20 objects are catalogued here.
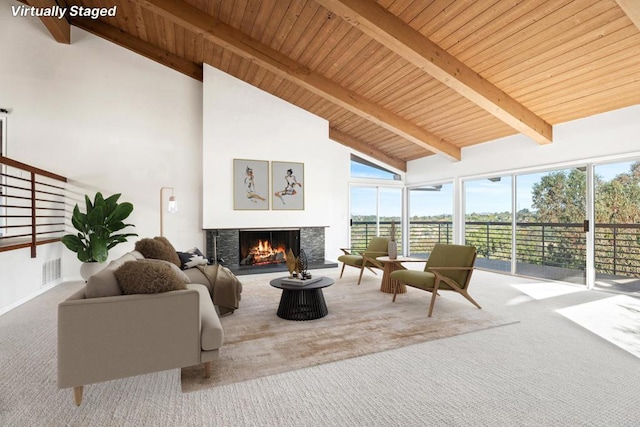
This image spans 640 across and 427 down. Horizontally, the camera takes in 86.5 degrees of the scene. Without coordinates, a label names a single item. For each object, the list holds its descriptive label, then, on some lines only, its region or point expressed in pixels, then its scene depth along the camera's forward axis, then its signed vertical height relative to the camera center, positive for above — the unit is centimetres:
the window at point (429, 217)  786 -6
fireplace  650 -60
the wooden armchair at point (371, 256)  542 -69
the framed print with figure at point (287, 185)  688 +60
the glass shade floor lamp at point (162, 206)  559 +15
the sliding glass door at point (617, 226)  474 -18
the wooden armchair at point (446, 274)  378 -70
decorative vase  484 -50
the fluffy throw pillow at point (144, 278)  216 -41
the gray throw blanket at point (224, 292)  369 -84
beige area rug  250 -110
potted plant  515 -16
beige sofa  195 -73
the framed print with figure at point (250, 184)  658 +60
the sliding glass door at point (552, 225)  537 -17
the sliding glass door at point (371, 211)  828 +8
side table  466 -83
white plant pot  514 -80
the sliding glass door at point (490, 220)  650 -11
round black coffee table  358 -95
